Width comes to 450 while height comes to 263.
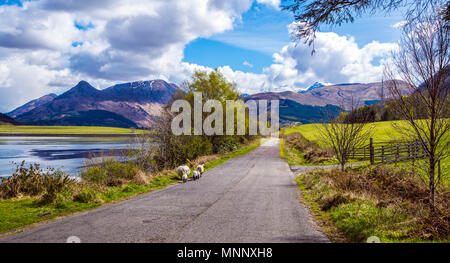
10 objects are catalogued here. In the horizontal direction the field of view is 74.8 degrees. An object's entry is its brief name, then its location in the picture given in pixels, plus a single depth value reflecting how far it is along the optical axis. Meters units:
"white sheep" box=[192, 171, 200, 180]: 18.59
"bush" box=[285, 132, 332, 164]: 30.61
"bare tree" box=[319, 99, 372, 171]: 16.73
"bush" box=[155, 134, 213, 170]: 26.49
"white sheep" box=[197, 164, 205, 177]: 20.28
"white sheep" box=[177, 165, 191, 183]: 18.23
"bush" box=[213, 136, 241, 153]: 40.05
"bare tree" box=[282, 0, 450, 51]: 7.10
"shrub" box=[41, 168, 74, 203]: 10.82
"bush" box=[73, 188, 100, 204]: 11.19
